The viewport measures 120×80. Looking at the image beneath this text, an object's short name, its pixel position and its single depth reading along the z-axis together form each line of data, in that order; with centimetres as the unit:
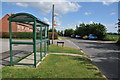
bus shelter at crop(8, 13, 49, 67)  408
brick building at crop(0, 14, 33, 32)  3051
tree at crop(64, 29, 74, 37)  5633
